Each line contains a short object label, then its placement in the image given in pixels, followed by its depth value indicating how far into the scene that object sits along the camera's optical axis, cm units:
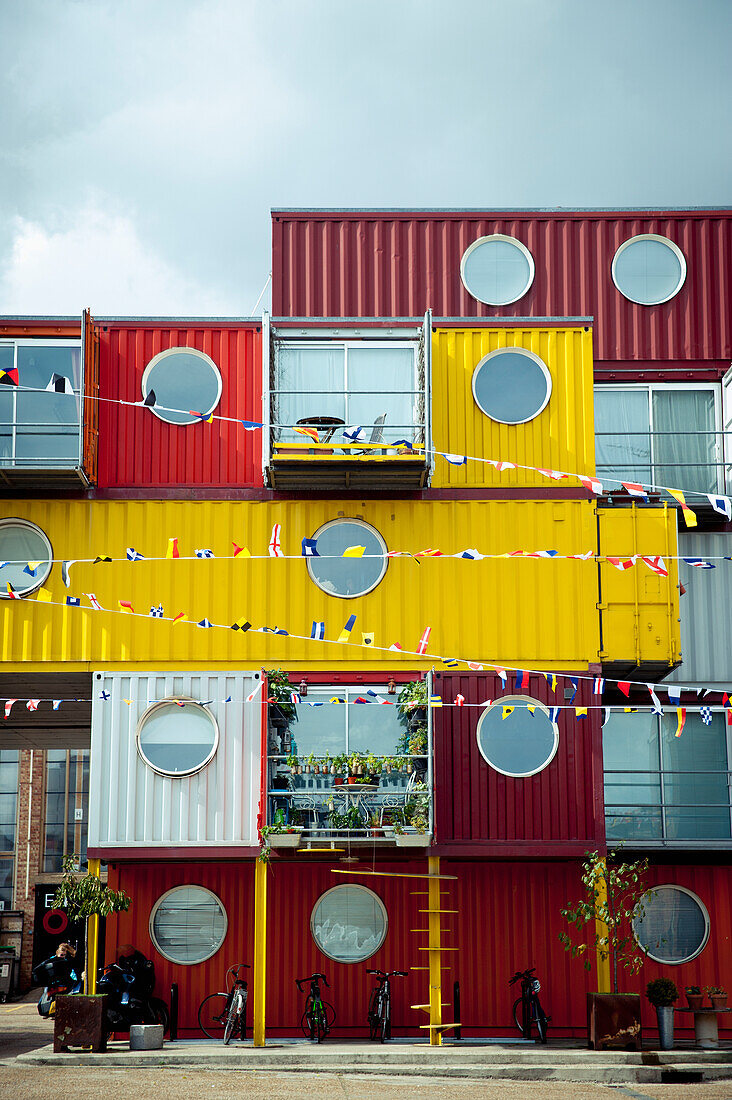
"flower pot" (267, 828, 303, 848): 1866
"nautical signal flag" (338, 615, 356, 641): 2052
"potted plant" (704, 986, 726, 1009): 1975
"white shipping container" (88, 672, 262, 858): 1944
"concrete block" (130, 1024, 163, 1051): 1833
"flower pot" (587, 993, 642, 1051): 1808
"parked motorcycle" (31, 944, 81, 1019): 2033
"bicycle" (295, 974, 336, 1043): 1942
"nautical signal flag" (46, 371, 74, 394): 1984
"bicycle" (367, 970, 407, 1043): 1923
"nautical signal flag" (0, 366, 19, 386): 2004
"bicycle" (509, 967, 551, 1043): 1917
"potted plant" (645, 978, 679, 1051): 1927
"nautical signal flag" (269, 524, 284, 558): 2081
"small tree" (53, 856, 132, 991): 1825
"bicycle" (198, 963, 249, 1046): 1902
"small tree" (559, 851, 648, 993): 1859
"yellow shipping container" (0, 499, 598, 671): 2048
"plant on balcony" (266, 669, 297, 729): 1980
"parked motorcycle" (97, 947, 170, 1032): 1880
